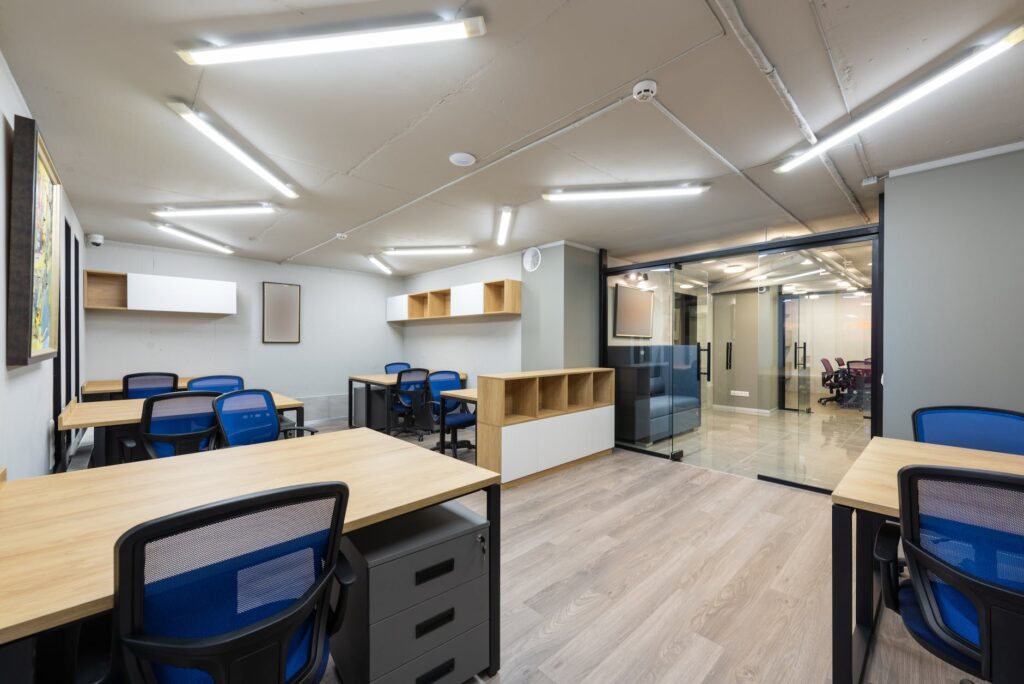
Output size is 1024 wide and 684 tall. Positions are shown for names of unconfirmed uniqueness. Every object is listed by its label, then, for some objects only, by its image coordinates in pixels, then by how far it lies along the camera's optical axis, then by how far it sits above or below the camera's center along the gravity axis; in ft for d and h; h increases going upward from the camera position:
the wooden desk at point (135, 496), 2.83 -1.77
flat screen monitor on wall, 18.21 +1.41
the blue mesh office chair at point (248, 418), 8.52 -1.72
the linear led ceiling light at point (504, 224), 12.55 +3.96
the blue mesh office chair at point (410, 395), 17.16 -2.35
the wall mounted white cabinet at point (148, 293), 16.60 +2.02
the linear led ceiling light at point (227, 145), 7.25 +4.02
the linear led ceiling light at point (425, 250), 17.84 +4.12
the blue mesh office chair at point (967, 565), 3.44 -2.06
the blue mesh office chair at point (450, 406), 14.85 -2.67
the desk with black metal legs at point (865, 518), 4.77 -2.15
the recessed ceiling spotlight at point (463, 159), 9.07 +4.24
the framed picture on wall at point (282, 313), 21.09 +1.52
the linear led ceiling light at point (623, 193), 10.75 +4.11
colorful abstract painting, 6.79 +1.50
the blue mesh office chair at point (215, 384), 11.43 -1.25
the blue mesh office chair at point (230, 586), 2.68 -1.88
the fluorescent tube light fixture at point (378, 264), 20.39 +4.15
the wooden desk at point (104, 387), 14.64 -1.80
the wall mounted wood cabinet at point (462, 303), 17.80 +1.99
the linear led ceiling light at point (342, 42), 5.19 +4.07
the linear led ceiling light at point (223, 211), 12.44 +4.16
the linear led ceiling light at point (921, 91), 5.39 +3.98
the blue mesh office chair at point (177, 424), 8.43 -1.82
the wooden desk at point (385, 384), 17.80 -1.94
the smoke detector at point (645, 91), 6.53 +4.19
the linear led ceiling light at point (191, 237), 15.01 +4.14
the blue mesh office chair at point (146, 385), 14.08 -1.60
